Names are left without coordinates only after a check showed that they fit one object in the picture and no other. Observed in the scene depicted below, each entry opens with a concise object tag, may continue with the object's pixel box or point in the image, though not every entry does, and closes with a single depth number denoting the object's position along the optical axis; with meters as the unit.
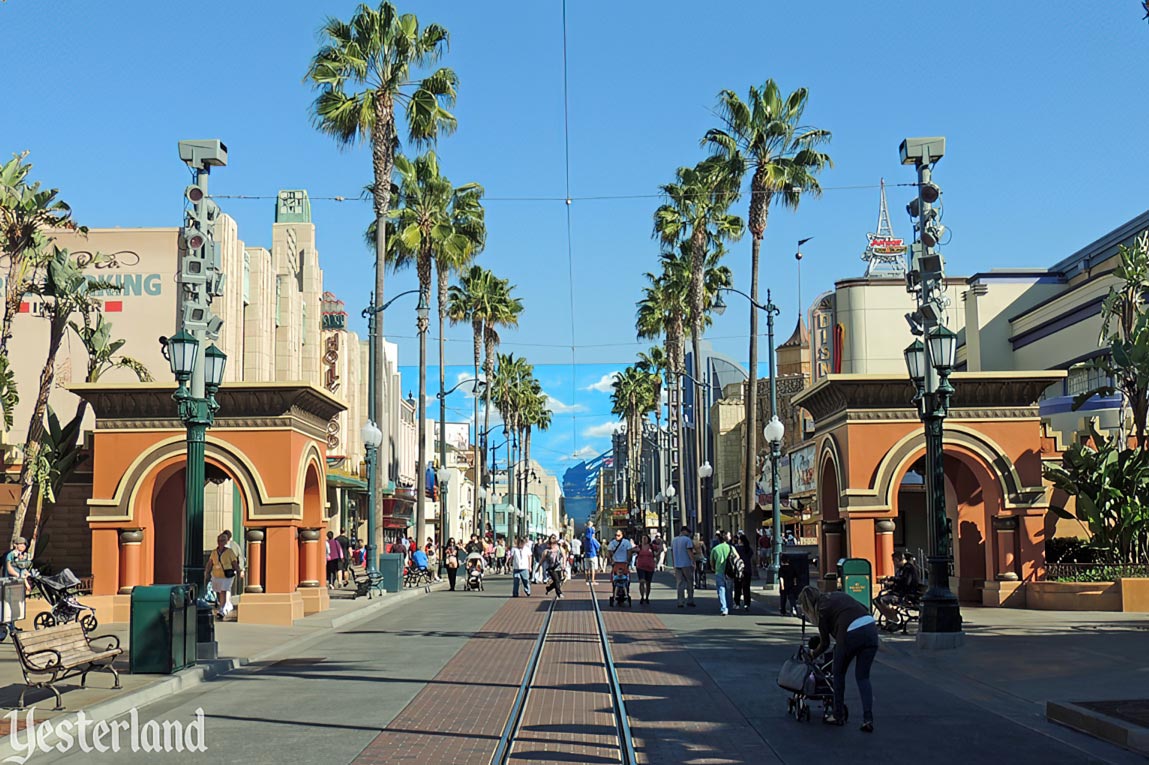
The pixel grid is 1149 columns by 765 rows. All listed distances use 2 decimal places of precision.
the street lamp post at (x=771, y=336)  35.38
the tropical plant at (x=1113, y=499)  26.19
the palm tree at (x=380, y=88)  35.62
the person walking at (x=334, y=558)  38.28
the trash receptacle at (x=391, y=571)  37.22
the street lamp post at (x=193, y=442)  17.86
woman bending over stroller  11.20
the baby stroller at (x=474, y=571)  40.12
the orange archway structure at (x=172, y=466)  26.58
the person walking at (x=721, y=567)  26.39
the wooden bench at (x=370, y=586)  34.09
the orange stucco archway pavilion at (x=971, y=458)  27.28
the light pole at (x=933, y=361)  18.56
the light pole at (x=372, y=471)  34.28
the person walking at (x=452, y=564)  39.56
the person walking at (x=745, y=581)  28.14
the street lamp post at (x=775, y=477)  32.50
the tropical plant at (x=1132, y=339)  26.92
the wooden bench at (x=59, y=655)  12.83
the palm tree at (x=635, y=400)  103.32
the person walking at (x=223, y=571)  24.64
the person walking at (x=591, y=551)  41.56
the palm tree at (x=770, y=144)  37.81
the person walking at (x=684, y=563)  28.55
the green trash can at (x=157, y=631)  15.69
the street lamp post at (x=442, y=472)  51.88
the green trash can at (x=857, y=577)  20.41
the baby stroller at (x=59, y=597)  20.25
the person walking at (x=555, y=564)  33.16
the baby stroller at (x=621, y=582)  29.99
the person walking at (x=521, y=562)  33.38
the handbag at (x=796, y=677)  11.81
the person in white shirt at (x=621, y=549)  30.16
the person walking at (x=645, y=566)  30.47
